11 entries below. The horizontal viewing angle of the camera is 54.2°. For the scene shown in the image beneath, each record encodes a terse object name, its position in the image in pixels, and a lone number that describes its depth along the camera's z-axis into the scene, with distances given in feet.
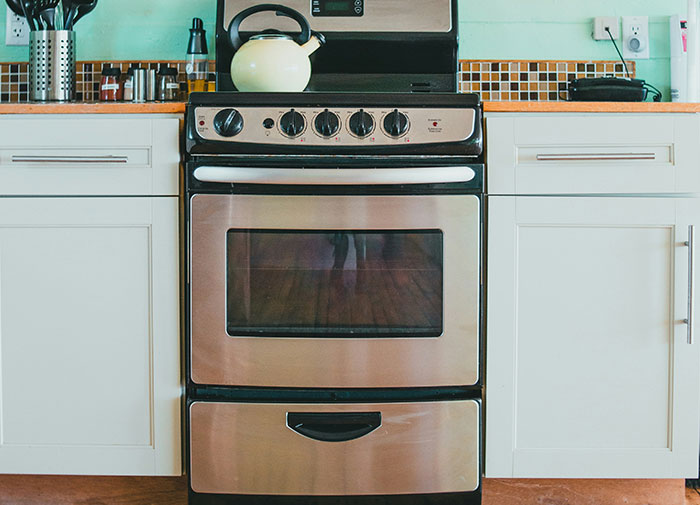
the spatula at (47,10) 6.11
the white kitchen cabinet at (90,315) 4.83
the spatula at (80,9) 6.19
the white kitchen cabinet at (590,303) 4.83
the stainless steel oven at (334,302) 4.70
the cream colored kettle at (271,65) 5.11
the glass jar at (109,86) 6.48
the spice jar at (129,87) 6.50
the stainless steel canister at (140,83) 6.46
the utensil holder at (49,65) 6.07
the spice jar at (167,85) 6.44
